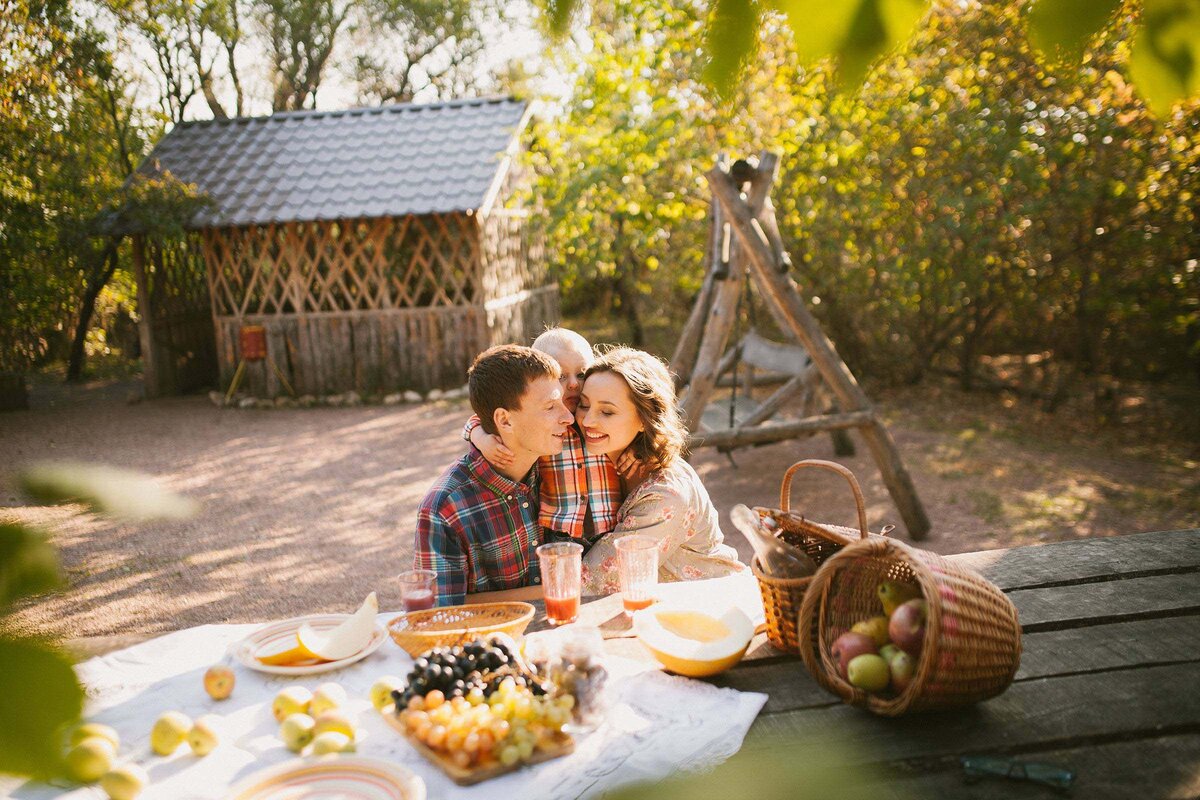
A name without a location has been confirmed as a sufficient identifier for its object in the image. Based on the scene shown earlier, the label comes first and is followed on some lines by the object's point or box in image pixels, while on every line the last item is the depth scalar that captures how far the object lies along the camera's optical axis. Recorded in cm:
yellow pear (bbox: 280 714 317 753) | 155
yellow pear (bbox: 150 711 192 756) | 154
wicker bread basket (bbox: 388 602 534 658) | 189
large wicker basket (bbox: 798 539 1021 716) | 147
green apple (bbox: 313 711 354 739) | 155
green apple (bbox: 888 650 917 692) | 154
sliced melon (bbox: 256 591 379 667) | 188
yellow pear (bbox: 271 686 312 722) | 163
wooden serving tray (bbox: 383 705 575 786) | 145
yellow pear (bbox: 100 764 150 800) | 119
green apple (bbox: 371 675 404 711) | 168
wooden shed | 1060
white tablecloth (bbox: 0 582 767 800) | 145
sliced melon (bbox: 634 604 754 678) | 175
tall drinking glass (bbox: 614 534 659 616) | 206
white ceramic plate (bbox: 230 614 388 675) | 185
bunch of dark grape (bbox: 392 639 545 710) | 163
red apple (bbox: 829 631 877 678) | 162
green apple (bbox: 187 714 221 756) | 154
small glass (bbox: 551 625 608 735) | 158
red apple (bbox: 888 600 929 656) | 155
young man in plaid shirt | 260
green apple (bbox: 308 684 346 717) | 162
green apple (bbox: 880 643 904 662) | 158
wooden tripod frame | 510
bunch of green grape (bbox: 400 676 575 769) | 147
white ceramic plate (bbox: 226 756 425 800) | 140
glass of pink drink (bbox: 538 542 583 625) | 203
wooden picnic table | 141
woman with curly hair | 272
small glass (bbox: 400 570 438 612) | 208
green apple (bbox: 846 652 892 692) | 156
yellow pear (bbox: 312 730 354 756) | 151
